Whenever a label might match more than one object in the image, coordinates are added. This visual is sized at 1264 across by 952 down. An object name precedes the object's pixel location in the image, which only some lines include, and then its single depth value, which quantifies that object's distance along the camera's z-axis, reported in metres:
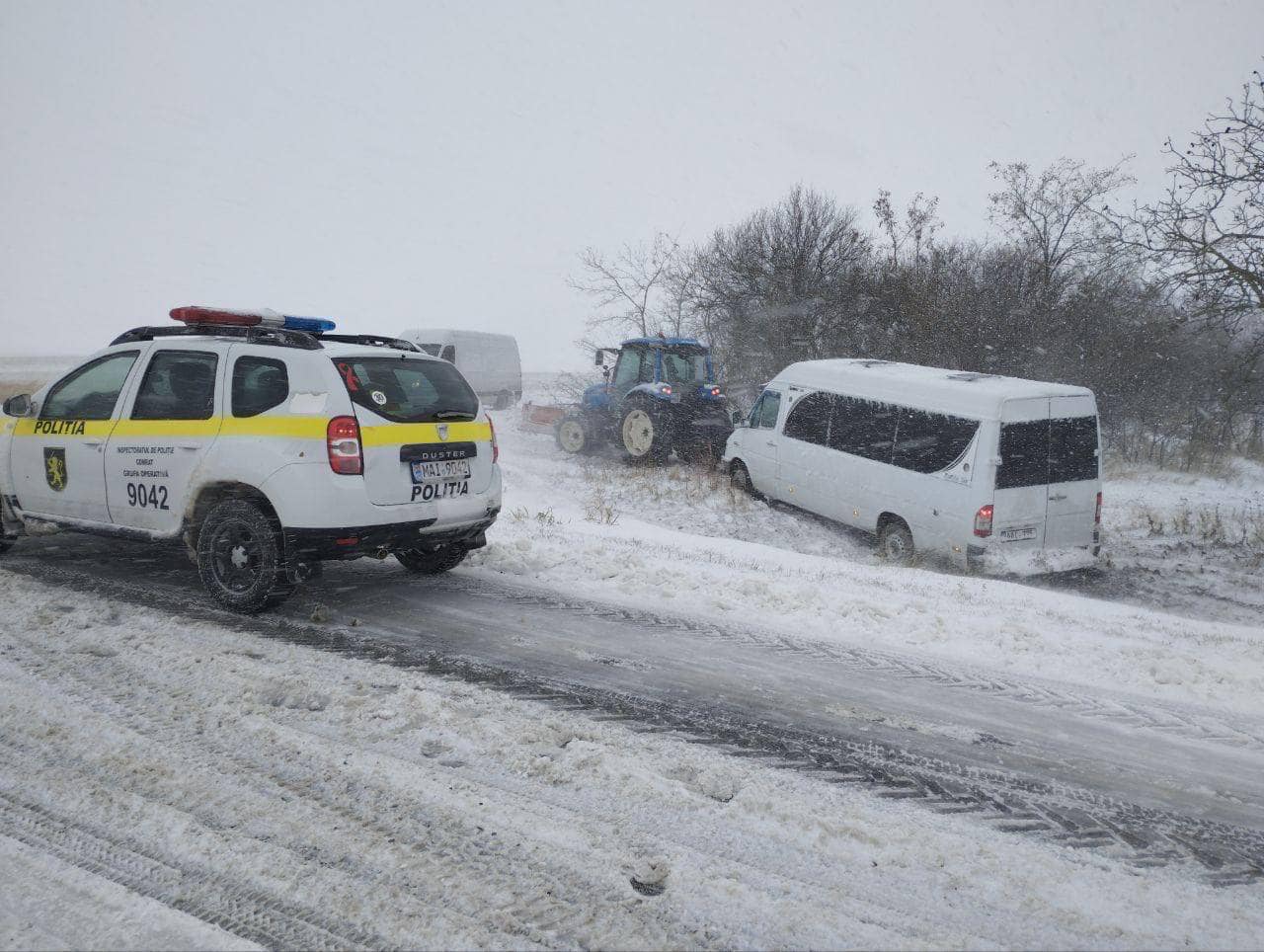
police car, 4.98
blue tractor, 14.70
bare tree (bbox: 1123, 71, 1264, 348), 10.45
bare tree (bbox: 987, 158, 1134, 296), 26.14
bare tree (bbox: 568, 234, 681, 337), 24.41
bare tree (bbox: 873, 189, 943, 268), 22.53
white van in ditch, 8.64
